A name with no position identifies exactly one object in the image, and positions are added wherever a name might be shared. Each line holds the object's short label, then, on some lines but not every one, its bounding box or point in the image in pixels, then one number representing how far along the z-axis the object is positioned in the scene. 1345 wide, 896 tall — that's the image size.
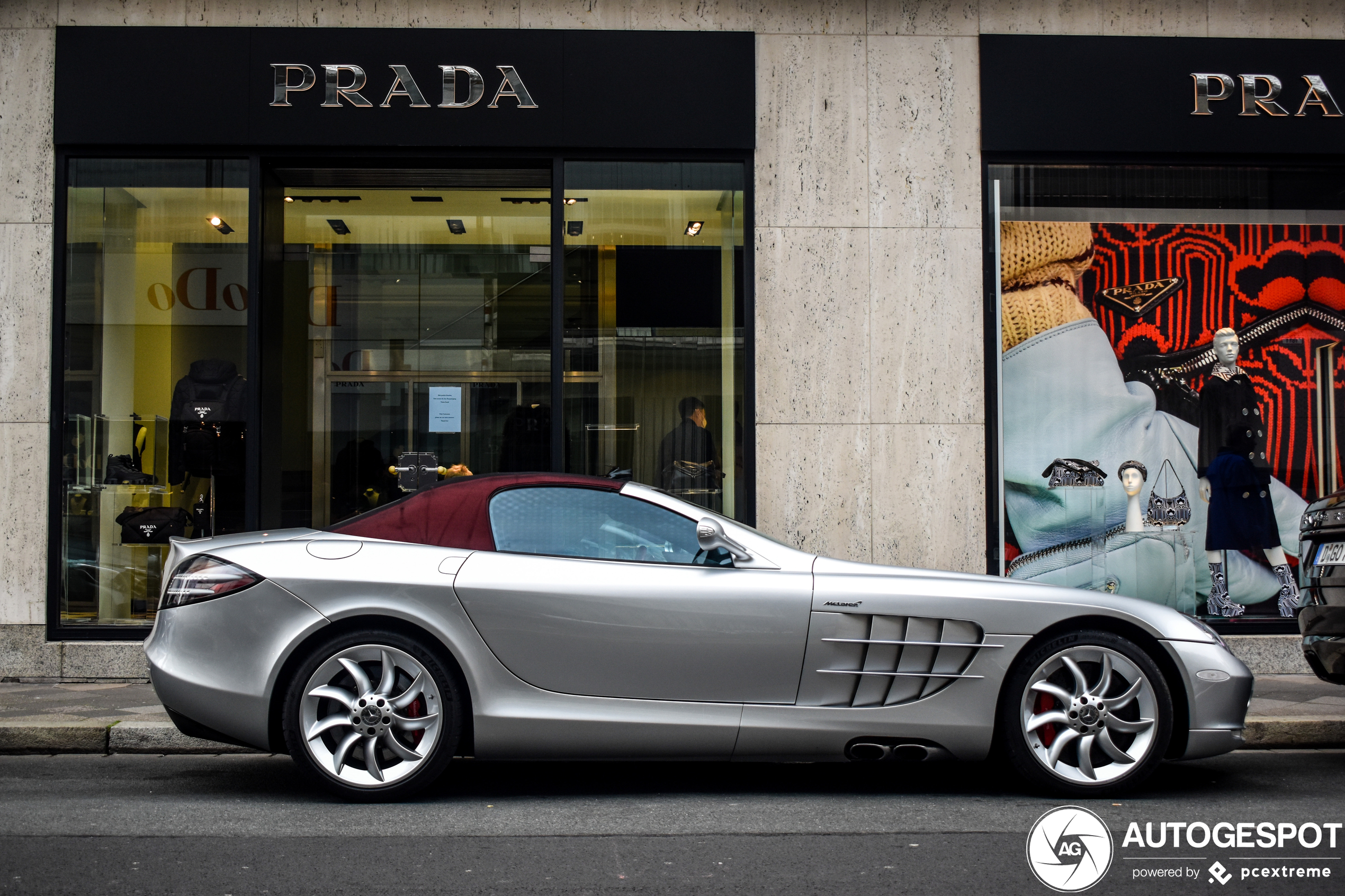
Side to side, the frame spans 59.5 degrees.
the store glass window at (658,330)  8.98
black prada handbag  8.79
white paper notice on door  9.62
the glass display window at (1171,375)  8.95
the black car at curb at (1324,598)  5.57
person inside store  9.01
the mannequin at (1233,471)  9.00
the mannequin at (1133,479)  9.00
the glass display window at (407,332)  9.36
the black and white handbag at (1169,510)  8.98
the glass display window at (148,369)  8.67
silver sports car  4.85
